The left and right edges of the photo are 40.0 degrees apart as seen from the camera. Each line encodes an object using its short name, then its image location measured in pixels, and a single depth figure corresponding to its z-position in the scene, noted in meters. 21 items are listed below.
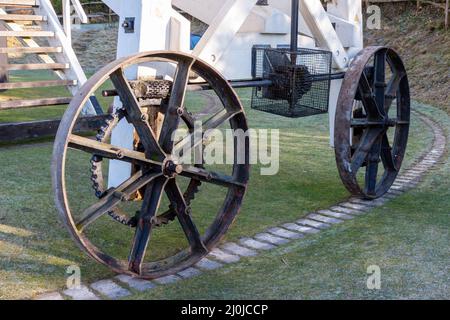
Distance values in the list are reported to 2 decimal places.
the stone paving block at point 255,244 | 4.19
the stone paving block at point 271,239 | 4.30
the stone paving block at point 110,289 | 3.37
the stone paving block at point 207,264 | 3.82
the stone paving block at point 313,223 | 4.65
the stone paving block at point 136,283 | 3.48
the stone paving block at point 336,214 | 4.87
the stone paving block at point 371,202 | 5.22
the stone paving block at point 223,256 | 3.94
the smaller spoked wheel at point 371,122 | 4.81
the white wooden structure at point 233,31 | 4.48
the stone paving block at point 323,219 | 4.77
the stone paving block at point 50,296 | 3.30
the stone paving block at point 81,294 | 3.33
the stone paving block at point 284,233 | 4.43
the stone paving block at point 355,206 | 5.11
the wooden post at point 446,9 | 14.78
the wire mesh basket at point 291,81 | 4.96
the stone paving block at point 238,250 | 4.05
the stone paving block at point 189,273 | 3.67
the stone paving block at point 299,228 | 4.54
